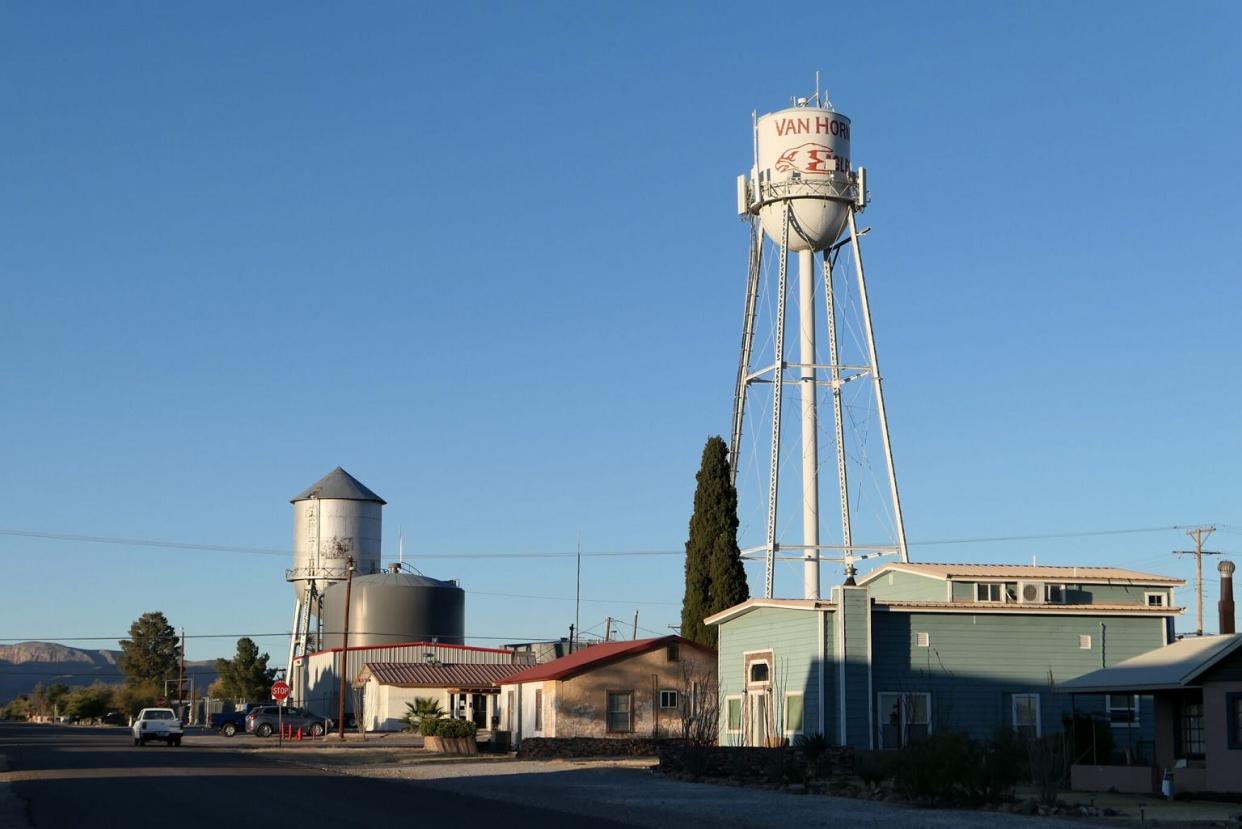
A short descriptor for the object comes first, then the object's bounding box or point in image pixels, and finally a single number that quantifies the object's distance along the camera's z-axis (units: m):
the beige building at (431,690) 74.12
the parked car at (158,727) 60.84
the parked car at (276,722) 73.19
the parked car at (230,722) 77.12
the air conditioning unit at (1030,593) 43.06
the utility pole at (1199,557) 69.88
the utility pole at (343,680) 68.50
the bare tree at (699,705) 39.53
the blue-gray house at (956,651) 40.84
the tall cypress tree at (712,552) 55.88
